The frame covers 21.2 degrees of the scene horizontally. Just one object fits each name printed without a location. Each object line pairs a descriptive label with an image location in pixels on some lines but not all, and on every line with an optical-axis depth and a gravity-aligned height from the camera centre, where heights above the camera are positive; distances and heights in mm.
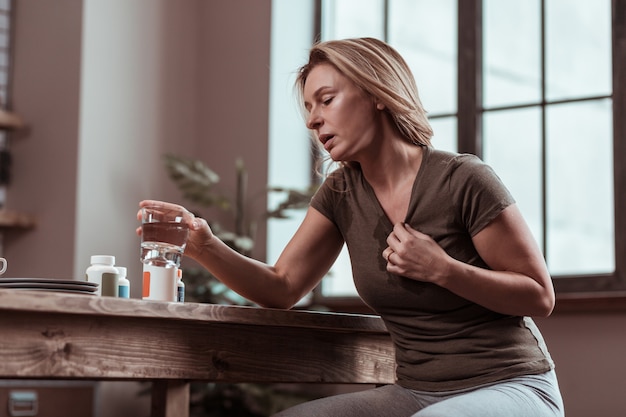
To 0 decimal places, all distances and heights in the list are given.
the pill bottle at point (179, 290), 2629 -13
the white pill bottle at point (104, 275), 2537 +11
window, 4492 +608
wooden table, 2284 -86
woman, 2555 +50
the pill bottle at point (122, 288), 2572 -9
